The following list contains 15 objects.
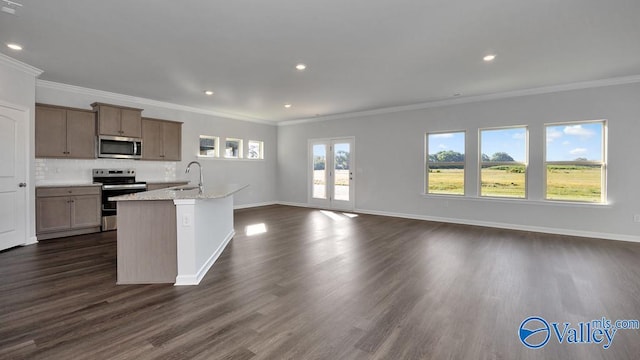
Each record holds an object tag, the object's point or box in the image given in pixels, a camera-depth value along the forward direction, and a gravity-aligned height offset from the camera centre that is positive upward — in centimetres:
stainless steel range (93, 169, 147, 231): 529 -17
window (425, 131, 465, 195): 633 +33
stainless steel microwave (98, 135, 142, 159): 534 +58
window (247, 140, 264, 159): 864 +86
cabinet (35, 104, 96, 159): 473 +77
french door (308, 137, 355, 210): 799 +13
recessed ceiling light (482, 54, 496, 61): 382 +165
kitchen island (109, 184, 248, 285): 294 -65
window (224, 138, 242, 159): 800 +82
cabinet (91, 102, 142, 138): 529 +110
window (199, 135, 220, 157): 743 +84
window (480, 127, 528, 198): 566 +33
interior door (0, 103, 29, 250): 399 +1
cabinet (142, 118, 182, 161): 602 +82
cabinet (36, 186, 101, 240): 462 -58
